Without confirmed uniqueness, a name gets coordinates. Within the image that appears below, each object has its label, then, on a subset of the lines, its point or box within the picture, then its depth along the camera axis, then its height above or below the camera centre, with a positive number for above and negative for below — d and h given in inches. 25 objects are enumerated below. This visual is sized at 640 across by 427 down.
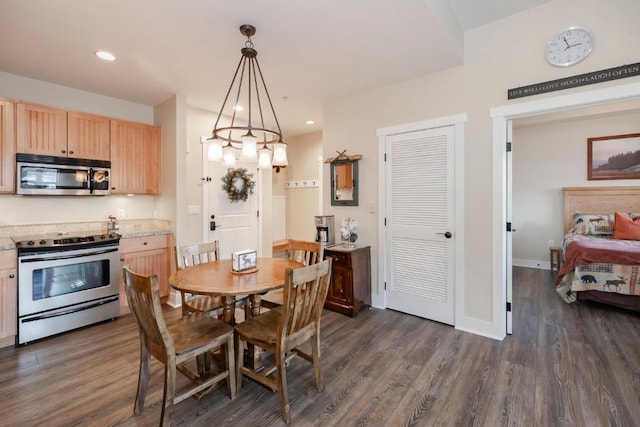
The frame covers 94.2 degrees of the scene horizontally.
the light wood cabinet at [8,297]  104.3 -29.4
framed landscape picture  183.8 +34.1
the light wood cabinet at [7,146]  113.3 +26.3
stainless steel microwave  118.2 +16.1
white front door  167.9 -1.5
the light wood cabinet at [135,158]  143.3 +27.8
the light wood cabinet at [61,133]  118.5 +34.6
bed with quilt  131.9 -18.8
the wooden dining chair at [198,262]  97.8 -18.6
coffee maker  151.4 -8.6
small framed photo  89.0 -14.5
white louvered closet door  121.6 -5.0
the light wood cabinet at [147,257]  135.5 -20.8
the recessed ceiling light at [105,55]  104.2 +56.6
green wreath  175.0 +16.9
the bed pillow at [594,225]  178.3 -8.7
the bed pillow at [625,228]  163.1 -9.8
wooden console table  132.3 -30.8
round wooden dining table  73.1 -18.3
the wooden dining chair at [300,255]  108.8 -16.4
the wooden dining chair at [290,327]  69.4 -30.4
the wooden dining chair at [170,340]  62.9 -30.5
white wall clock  91.7 +52.1
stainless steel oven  108.2 -27.3
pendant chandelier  82.8 +19.7
